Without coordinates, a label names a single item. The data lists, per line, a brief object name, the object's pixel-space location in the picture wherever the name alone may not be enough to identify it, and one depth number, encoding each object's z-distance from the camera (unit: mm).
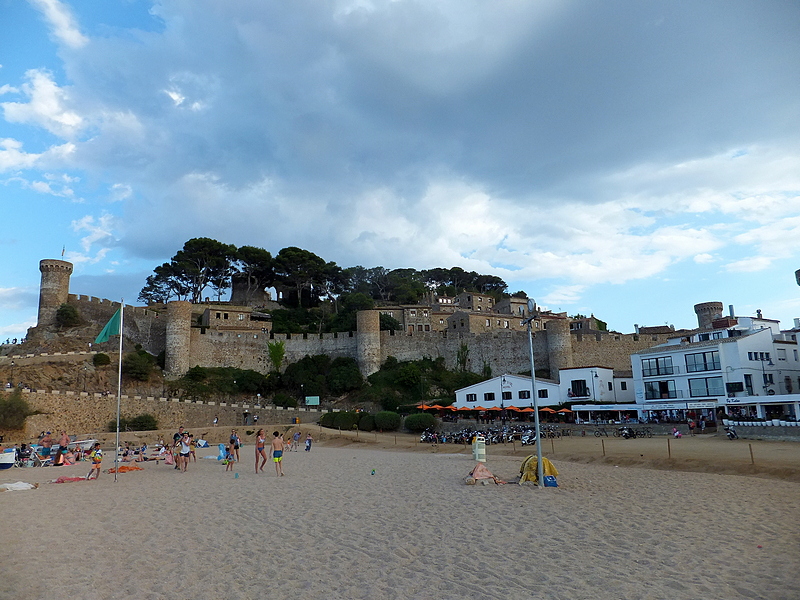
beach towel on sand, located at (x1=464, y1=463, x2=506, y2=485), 13438
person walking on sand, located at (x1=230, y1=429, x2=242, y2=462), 18625
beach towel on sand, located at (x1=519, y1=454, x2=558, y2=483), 13125
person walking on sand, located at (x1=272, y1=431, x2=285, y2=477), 15781
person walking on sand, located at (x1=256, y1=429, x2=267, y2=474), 16562
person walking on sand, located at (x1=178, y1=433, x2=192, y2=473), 17856
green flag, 18031
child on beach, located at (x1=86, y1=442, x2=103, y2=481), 15727
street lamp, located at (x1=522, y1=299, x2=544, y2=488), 12425
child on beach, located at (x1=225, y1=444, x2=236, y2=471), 17373
